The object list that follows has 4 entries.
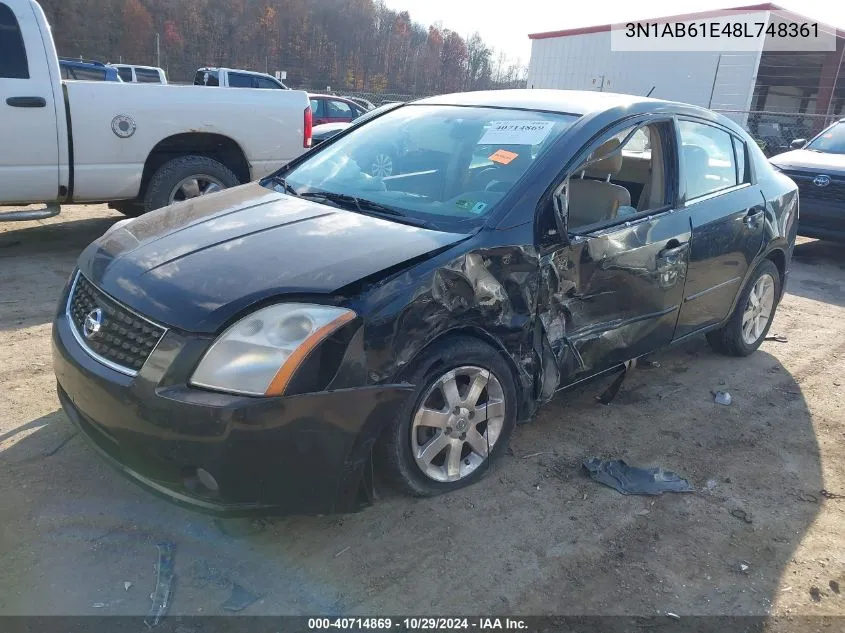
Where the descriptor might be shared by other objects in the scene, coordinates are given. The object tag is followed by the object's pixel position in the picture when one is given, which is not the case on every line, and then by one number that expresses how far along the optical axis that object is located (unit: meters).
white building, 26.36
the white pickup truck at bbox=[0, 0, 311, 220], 5.56
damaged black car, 2.31
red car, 15.92
